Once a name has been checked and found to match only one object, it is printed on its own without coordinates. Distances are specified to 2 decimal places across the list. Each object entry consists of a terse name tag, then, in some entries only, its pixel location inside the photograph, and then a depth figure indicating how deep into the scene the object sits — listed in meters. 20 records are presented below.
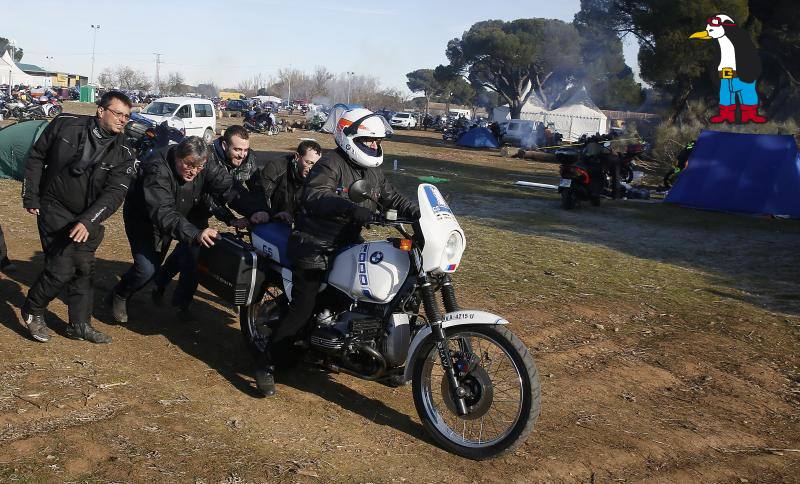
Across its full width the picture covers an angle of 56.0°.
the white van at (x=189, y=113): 27.92
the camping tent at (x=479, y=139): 39.84
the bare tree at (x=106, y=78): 108.69
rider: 4.72
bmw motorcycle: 4.20
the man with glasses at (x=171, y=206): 5.51
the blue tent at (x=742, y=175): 15.80
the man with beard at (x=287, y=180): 6.59
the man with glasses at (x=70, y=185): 5.57
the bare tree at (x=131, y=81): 102.88
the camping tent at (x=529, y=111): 59.82
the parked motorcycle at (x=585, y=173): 15.98
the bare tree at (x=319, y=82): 126.19
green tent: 14.19
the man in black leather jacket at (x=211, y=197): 6.30
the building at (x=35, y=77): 83.86
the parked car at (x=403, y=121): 59.41
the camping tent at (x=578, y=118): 55.41
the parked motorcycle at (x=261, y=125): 39.56
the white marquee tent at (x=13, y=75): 83.38
